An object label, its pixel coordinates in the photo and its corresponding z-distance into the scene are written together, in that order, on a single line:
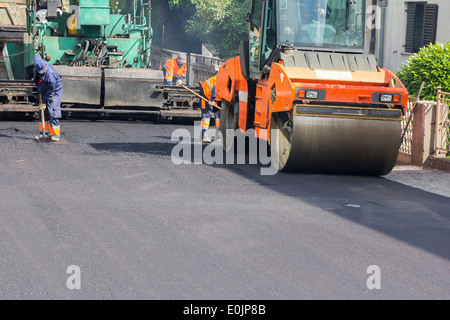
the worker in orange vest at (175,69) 23.31
